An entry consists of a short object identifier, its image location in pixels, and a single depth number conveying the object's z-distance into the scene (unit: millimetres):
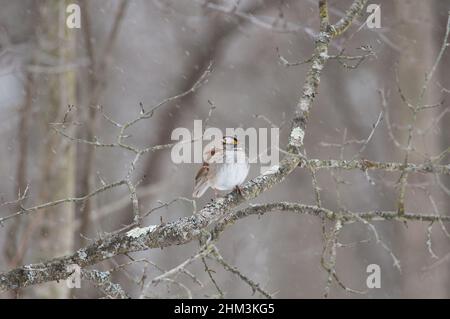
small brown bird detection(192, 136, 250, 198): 4477
